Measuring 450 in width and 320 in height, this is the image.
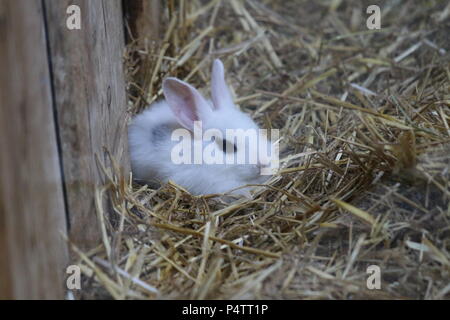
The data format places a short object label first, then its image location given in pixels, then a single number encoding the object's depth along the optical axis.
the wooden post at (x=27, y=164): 1.79
